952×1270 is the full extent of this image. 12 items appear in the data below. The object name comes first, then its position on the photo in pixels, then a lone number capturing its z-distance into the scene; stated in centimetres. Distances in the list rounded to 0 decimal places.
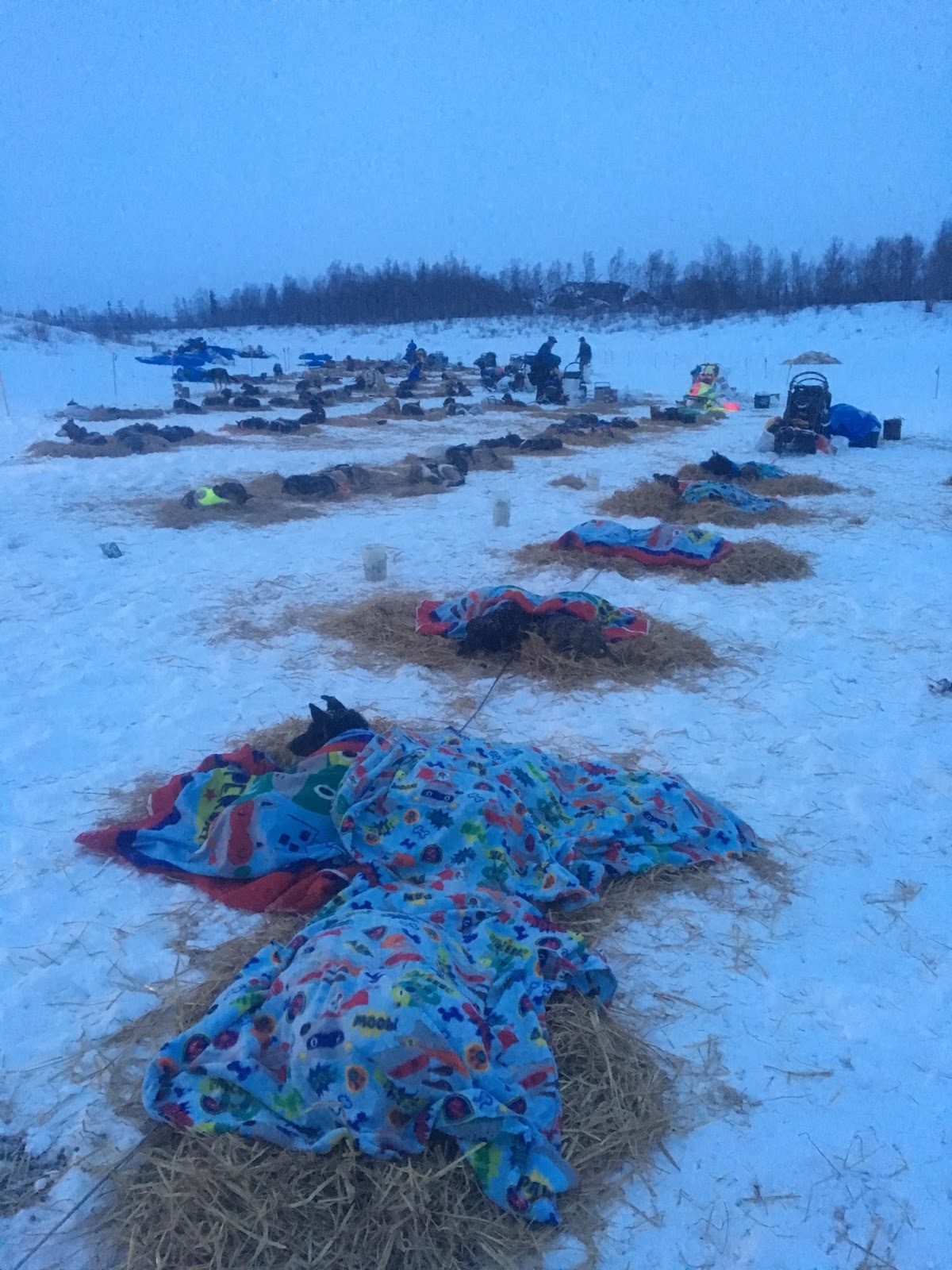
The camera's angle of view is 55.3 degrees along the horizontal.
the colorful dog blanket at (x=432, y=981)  229
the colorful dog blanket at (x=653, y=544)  794
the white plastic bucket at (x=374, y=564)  768
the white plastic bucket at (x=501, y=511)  964
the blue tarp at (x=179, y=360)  3055
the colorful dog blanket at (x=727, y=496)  1023
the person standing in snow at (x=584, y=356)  2440
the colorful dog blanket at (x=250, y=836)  345
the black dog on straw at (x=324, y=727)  428
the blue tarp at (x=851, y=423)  1570
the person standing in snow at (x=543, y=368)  2216
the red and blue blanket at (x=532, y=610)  593
